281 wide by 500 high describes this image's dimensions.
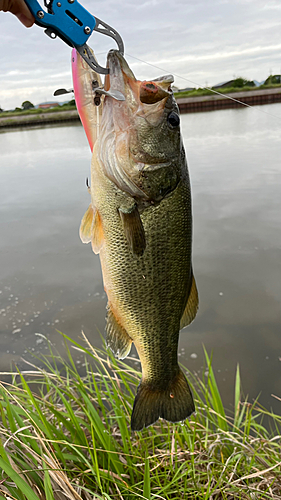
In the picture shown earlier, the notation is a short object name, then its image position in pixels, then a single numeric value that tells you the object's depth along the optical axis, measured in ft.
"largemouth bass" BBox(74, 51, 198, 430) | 1.28
